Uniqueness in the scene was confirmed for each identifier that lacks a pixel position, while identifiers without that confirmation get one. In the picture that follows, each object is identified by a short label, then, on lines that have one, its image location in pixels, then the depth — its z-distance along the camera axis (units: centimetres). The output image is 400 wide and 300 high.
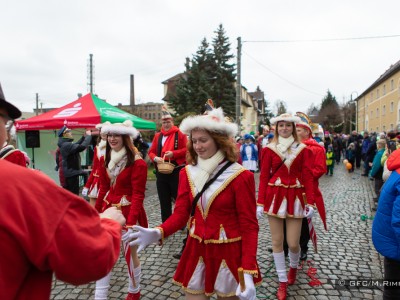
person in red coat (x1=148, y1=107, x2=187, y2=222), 519
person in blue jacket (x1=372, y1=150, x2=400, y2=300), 241
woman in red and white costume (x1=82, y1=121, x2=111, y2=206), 517
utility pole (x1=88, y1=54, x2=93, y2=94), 2334
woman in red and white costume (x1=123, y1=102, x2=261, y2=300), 225
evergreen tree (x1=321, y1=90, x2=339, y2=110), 7464
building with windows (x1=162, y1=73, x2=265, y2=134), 5131
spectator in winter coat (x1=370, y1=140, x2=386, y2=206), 727
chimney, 3595
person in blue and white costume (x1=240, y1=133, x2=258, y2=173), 1154
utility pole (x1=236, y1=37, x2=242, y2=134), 1583
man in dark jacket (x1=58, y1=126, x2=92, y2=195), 735
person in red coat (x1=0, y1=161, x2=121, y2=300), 99
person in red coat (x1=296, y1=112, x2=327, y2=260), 430
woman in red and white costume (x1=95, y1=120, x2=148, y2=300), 332
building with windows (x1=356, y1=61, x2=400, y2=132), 3659
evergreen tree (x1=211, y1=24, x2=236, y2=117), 2980
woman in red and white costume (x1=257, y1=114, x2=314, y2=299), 364
